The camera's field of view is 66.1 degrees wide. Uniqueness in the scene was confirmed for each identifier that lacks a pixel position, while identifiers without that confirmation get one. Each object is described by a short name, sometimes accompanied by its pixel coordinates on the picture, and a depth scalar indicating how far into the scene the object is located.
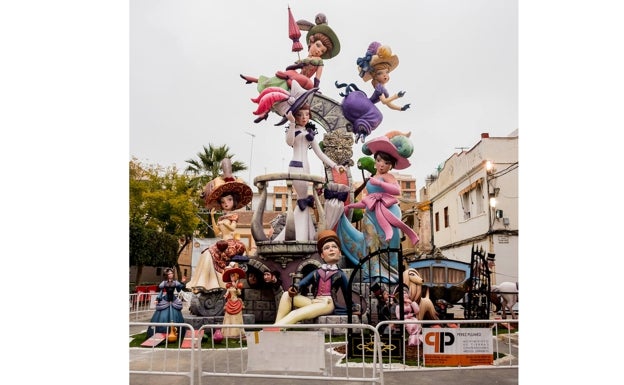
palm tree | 26.95
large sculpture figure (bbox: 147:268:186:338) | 8.37
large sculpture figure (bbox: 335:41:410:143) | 11.98
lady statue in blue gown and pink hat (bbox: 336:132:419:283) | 9.48
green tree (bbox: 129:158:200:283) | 19.81
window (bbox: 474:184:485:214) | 16.93
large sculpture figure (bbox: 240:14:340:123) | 11.91
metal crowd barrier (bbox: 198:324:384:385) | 4.42
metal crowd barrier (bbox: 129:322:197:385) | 6.07
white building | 15.54
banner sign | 5.12
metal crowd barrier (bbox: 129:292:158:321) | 13.29
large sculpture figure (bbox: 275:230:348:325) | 7.41
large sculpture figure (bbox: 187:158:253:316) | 8.78
